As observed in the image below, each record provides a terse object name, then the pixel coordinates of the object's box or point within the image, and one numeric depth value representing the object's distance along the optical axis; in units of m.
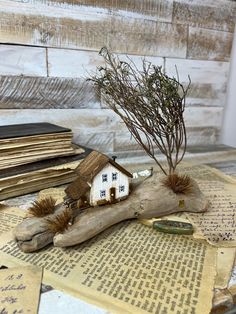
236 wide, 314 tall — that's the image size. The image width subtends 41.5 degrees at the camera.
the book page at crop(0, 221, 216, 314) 0.37
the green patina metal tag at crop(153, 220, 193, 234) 0.52
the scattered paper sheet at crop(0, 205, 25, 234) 0.54
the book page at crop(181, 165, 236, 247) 0.52
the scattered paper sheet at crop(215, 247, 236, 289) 0.41
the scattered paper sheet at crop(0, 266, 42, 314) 0.35
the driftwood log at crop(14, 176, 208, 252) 0.46
